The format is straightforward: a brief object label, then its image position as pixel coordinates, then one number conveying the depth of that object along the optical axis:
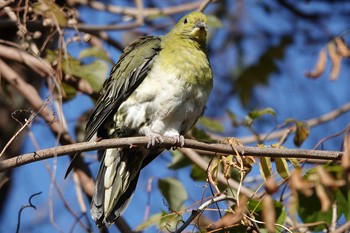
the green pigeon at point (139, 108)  7.19
